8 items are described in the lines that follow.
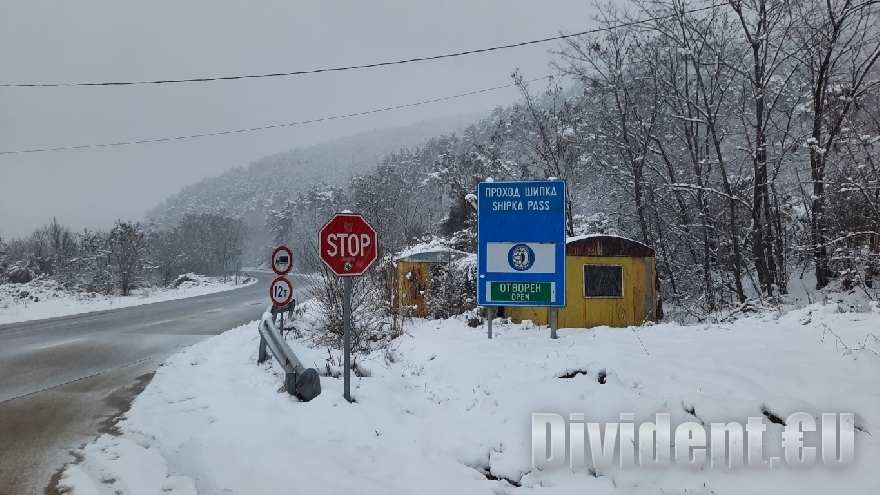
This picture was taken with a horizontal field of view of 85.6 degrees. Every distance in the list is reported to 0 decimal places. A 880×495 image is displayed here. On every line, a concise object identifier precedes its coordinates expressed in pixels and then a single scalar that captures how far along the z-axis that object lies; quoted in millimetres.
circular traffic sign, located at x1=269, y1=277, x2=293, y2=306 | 9875
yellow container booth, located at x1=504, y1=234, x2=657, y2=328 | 11789
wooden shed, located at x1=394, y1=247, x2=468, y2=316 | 14930
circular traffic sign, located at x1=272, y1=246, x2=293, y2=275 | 9648
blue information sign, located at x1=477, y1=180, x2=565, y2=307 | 8266
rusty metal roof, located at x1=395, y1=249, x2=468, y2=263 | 14930
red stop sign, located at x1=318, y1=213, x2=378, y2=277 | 5438
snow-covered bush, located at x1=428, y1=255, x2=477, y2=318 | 14180
